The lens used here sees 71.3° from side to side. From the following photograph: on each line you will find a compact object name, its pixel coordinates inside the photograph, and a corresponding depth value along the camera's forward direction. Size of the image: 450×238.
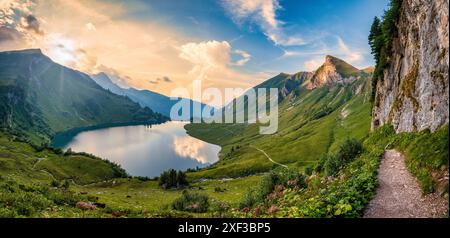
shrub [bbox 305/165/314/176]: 51.26
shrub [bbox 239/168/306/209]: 29.35
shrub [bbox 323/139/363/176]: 32.98
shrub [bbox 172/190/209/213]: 38.72
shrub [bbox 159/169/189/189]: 116.50
